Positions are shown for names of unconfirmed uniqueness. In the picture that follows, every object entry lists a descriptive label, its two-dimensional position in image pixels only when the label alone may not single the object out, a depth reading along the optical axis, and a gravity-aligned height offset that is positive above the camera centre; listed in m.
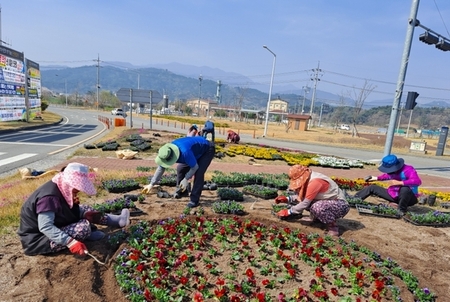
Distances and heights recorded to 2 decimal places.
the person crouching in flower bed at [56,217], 3.43 -1.46
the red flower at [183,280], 3.28 -1.87
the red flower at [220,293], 3.05 -1.84
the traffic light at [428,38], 11.95 +3.17
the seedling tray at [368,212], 6.23 -1.89
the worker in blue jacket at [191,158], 4.99 -0.95
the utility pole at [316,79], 60.80 +6.45
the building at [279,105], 126.39 +1.49
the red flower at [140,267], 3.45 -1.88
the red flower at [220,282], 3.23 -1.83
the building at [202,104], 109.72 -1.01
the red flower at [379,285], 3.41 -1.80
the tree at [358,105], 43.71 +1.52
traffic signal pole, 12.12 +1.76
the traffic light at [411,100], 12.14 +0.78
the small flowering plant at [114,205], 5.31 -1.91
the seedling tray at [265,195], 7.08 -1.99
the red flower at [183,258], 3.79 -1.89
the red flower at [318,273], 3.57 -1.82
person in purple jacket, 6.12 -1.24
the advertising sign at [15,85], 21.52 -0.02
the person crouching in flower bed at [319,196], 4.71 -1.29
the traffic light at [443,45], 12.34 +3.04
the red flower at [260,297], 3.01 -1.81
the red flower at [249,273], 3.49 -1.84
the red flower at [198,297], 2.98 -1.86
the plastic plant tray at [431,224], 5.94 -1.92
